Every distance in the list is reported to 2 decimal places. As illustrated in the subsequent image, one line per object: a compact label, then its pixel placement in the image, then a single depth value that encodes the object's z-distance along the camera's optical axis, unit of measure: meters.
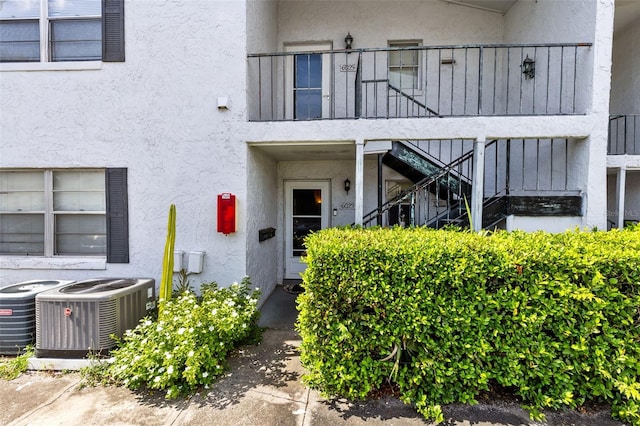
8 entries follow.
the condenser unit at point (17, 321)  3.66
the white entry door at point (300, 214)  6.78
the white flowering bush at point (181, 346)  3.05
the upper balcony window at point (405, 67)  6.60
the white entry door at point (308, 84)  6.68
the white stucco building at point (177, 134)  4.33
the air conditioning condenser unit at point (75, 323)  3.46
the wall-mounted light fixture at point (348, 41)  6.44
